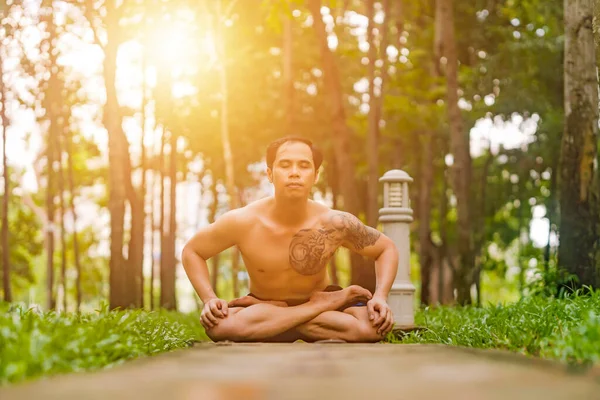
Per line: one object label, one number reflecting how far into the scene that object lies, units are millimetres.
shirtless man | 6551
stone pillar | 9008
